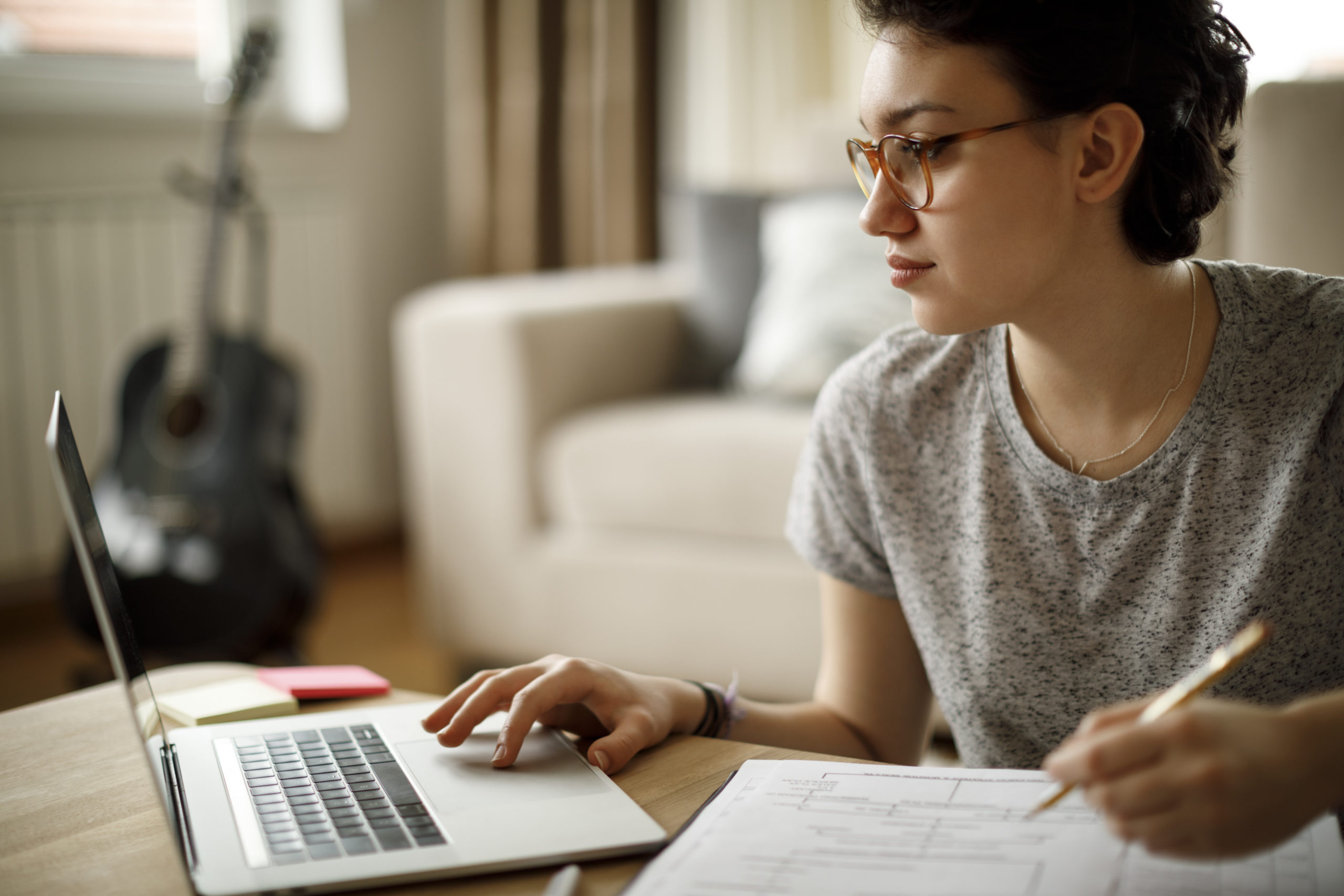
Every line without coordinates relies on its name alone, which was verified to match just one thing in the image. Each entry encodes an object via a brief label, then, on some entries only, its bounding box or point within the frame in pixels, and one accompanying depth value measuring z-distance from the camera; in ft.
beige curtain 9.46
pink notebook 2.64
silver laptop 1.78
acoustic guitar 6.48
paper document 1.64
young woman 2.46
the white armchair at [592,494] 5.98
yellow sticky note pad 2.48
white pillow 6.37
